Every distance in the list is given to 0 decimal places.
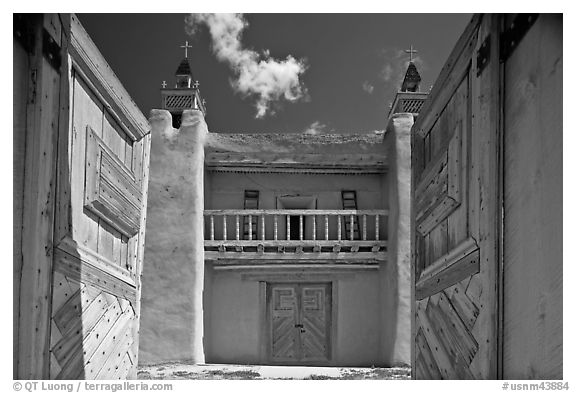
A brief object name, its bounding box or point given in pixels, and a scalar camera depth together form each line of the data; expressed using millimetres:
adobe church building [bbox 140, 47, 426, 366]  12000
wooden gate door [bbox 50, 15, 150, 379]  3105
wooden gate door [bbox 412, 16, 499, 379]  2812
